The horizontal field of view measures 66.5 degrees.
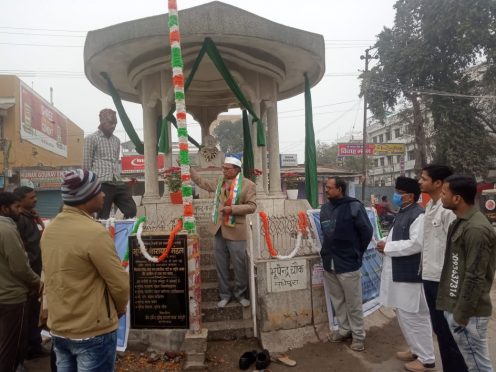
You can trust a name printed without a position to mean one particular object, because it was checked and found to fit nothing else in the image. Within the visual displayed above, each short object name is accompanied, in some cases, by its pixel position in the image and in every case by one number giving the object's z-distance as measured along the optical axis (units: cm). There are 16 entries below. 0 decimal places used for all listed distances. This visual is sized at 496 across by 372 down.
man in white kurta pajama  392
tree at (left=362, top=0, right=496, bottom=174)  2025
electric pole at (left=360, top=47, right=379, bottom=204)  2320
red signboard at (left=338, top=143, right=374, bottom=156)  2464
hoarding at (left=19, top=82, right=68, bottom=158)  2286
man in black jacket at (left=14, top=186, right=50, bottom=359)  433
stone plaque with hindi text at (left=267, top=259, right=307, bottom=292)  467
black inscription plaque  430
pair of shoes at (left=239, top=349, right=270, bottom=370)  400
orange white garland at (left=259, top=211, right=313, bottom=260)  470
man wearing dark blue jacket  443
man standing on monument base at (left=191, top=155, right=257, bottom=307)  482
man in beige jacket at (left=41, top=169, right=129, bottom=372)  222
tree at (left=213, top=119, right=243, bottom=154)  4128
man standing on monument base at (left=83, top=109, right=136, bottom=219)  570
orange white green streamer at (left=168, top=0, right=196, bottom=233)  411
